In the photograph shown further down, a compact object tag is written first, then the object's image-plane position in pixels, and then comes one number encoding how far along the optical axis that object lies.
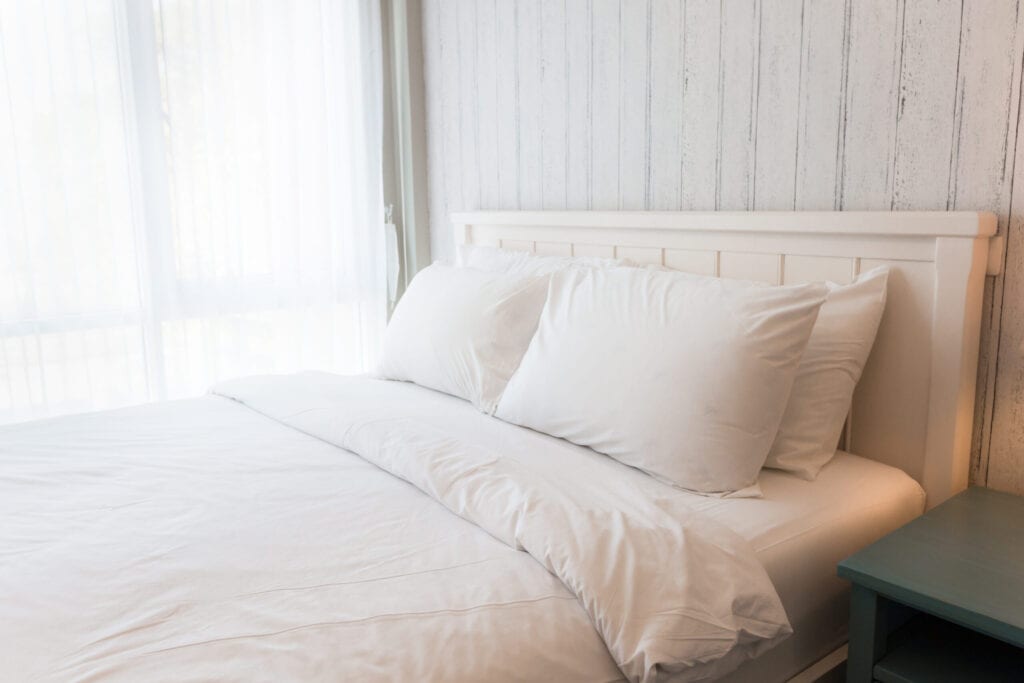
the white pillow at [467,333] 2.04
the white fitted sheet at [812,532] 1.32
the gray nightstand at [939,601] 1.14
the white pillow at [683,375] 1.46
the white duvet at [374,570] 0.98
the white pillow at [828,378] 1.58
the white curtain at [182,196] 2.39
